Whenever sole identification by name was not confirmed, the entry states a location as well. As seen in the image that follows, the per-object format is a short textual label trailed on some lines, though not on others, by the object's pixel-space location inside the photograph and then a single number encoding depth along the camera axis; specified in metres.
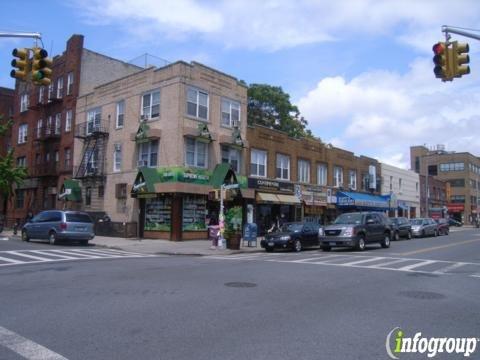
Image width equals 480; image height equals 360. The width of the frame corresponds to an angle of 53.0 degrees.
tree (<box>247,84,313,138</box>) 51.38
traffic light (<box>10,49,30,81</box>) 13.16
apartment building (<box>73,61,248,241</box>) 28.14
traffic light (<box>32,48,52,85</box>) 13.30
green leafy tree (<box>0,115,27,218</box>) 35.19
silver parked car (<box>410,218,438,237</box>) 36.91
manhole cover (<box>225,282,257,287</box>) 10.88
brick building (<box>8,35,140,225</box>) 37.31
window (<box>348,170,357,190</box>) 45.50
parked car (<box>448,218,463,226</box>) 74.21
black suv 21.95
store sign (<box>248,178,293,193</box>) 32.91
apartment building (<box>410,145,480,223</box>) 88.25
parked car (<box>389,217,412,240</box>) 33.82
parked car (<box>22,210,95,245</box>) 24.22
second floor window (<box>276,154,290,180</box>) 36.25
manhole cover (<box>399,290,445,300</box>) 9.70
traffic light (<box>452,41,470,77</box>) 11.69
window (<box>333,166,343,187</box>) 43.24
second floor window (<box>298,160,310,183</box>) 38.53
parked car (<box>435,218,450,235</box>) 40.46
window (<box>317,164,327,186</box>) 40.88
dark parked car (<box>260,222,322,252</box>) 22.69
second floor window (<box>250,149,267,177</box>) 33.75
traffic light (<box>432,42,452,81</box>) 11.79
